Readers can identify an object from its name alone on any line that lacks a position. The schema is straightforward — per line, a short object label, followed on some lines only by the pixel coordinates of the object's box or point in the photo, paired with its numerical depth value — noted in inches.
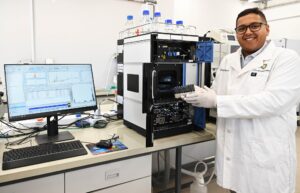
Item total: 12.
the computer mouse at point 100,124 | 66.6
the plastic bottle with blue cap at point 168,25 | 69.8
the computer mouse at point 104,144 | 51.3
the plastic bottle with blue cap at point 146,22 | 67.4
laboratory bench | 42.4
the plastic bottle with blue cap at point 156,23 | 66.6
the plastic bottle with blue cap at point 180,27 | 70.2
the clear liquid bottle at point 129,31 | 76.3
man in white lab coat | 47.6
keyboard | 43.3
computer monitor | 51.2
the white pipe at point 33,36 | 125.7
